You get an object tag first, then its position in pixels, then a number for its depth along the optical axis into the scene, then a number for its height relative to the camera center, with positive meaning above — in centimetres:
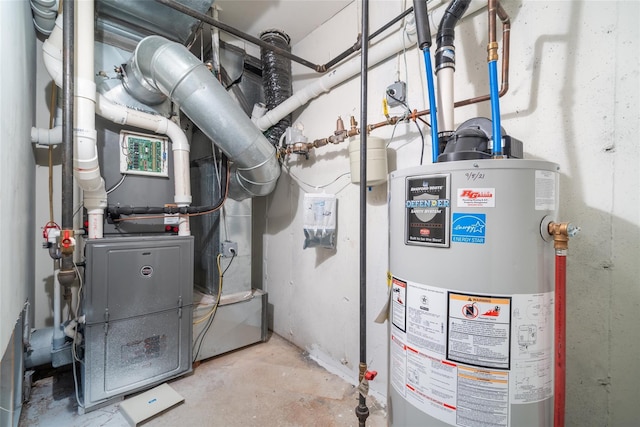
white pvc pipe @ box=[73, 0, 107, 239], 136 +59
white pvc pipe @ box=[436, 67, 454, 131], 92 +41
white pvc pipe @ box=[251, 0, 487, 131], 126 +88
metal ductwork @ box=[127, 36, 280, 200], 144 +65
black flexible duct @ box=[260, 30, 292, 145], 206 +109
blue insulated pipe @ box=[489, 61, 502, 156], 75 +25
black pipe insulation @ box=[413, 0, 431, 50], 90 +65
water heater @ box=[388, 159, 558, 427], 68 -22
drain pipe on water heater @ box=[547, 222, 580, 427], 67 -28
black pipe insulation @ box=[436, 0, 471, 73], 89 +61
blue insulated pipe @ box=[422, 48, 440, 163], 89 +37
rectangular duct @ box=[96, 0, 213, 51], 162 +128
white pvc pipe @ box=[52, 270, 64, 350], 154 -66
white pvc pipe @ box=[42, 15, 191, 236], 142 +58
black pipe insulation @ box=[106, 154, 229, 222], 168 +2
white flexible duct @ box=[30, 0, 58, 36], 139 +108
